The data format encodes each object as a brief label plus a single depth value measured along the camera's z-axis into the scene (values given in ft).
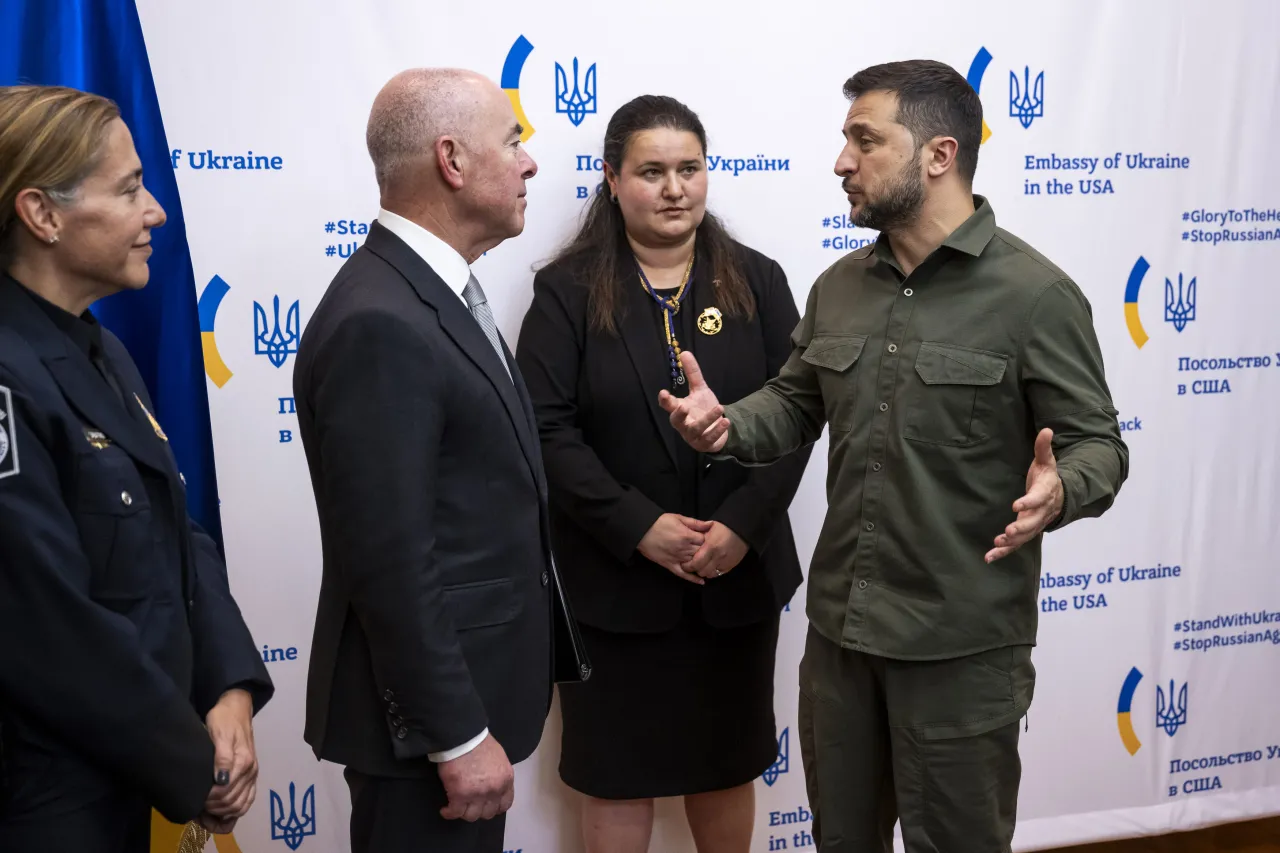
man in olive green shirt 6.05
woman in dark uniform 4.13
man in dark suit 4.82
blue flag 6.00
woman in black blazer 7.84
